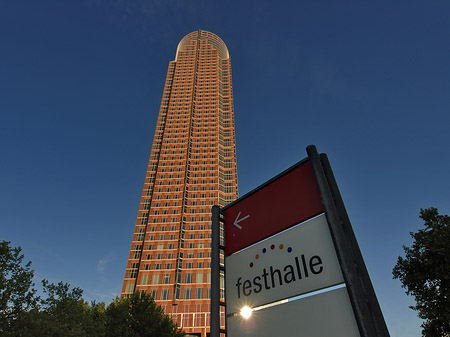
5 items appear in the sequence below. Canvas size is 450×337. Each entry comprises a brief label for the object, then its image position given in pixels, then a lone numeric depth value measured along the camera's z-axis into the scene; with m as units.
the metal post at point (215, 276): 3.32
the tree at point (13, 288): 22.00
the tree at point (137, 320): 30.42
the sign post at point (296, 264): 2.29
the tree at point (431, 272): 18.92
